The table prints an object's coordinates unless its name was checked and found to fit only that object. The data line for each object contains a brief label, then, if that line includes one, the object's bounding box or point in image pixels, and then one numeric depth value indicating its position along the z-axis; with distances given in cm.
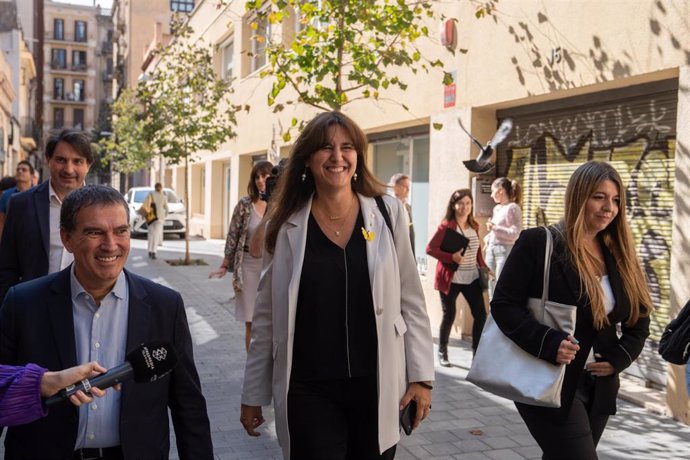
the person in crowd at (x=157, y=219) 1884
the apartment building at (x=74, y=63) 8706
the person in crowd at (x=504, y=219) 820
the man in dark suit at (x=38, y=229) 421
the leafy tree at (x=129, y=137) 2453
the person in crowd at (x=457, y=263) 796
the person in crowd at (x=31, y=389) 206
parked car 2540
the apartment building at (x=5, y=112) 2734
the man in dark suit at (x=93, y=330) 234
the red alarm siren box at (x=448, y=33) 946
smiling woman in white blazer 303
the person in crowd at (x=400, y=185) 926
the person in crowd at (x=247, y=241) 730
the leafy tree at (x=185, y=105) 1806
